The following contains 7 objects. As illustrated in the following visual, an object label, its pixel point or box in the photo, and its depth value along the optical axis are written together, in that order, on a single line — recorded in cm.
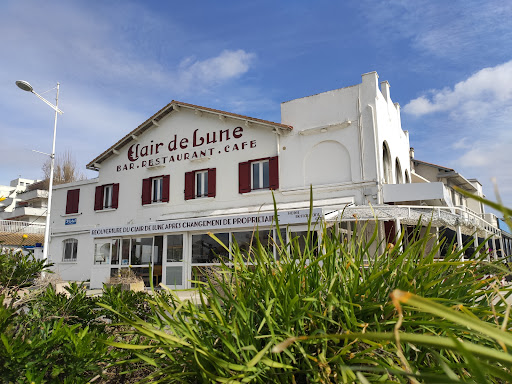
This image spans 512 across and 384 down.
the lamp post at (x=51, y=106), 1605
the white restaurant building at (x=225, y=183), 1344
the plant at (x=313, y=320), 142
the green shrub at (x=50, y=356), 170
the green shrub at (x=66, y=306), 292
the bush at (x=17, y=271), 340
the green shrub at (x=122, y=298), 304
